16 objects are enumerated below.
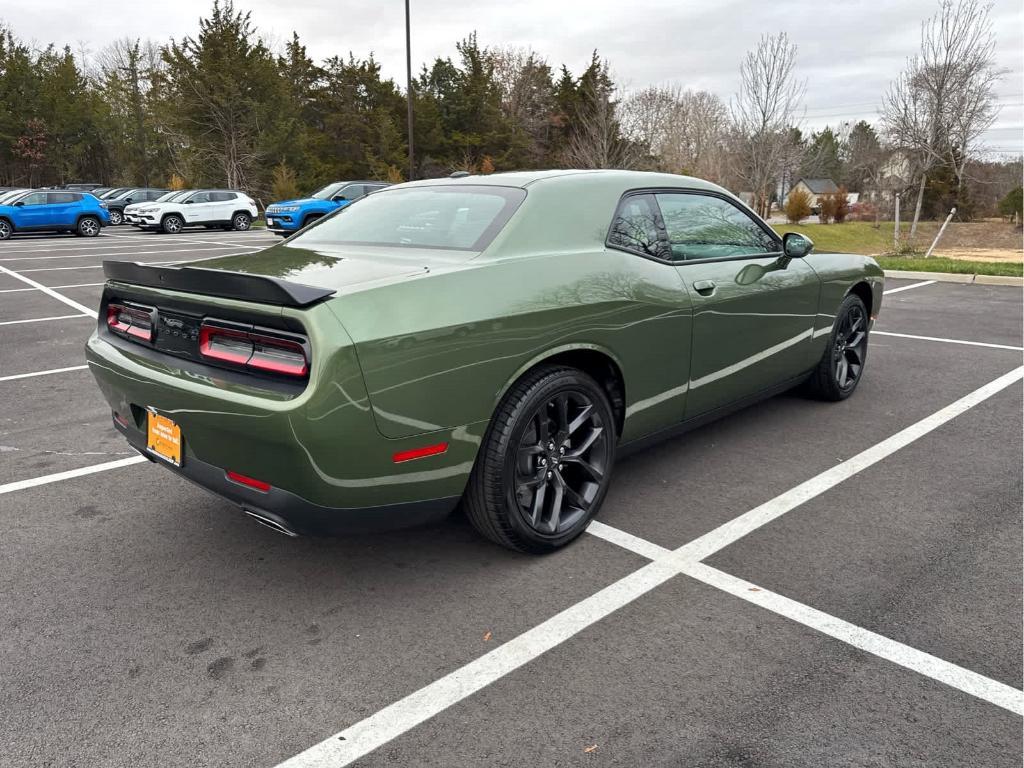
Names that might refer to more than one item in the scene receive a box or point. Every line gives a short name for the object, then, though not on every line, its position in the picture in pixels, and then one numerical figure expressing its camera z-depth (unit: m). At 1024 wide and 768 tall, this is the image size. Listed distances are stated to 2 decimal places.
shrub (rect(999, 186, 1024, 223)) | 44.50
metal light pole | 26.00
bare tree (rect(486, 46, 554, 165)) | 51.03
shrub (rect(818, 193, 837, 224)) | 43.66
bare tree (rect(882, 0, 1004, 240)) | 25.59
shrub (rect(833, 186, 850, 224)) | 43.50
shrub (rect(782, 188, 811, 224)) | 39.19
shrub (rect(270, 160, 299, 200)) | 33.16
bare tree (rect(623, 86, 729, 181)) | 46.47
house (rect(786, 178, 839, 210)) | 95.22
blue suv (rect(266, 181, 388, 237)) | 22.92
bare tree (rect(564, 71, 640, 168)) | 42.81
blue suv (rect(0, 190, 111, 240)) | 22.62
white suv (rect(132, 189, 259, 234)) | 25.55
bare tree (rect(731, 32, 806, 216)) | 31.19
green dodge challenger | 2.42
